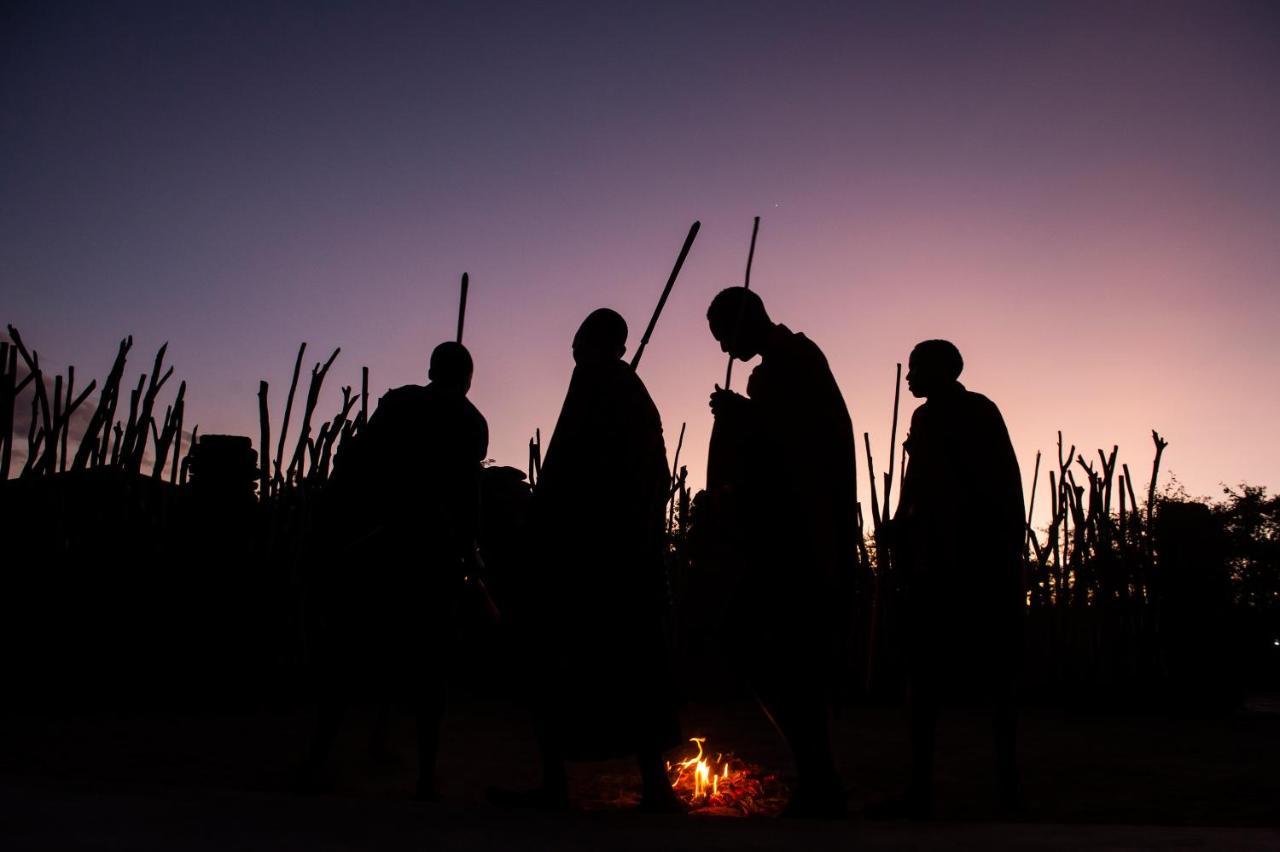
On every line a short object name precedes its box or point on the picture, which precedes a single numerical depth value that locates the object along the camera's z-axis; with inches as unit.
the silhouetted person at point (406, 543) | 119.2
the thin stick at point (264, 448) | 222.7
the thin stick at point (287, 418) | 223.9
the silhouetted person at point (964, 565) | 106.8
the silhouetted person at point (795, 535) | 99.6
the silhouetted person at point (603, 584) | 102.8
